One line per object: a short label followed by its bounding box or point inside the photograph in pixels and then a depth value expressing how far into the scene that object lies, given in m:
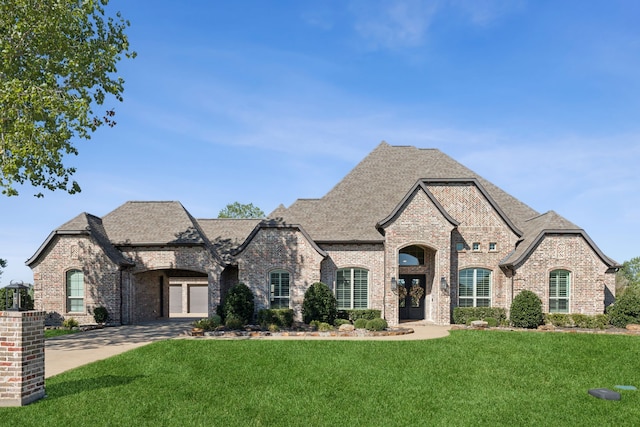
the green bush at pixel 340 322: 20.62
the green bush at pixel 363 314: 21.62
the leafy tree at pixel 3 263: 34.62
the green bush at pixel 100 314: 22.17
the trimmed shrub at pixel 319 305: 20.78
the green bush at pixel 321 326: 19.13
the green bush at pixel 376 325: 18.78
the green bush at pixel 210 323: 18.97
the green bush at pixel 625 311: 19.80
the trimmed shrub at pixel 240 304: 20.98
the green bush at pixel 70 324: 21.06
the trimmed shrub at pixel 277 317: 21.19
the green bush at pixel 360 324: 19.44
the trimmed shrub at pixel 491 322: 20.06
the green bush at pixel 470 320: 20.84
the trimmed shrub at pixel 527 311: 19.84
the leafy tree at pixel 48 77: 15.37
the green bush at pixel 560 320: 20.45
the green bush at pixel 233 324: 19.17
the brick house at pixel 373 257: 21.48
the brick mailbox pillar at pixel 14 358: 8.66
